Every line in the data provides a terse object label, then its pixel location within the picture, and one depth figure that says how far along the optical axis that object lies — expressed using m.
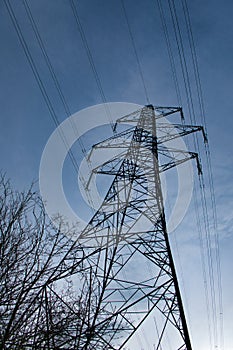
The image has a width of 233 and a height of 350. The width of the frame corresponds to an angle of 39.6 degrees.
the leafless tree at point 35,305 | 5.52
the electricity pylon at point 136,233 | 6.79
